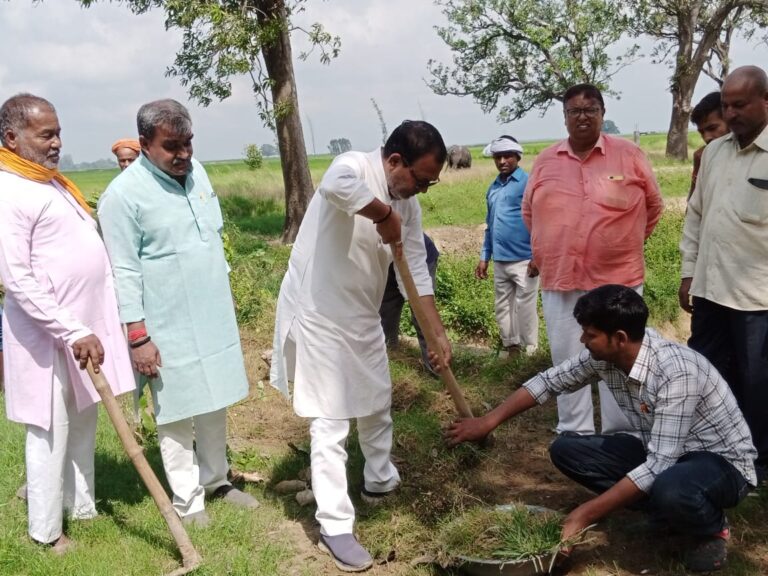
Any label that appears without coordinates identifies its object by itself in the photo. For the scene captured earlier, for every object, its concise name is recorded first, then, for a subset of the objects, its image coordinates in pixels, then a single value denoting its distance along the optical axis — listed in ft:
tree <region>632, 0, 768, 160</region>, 77.71
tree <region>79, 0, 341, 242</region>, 29.71
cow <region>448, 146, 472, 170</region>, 76.69
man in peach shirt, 12.81
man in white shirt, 11.44
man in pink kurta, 10.02
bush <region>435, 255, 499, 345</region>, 27.35
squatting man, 9.43
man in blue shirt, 21.24
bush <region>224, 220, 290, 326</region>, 23.32
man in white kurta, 10.24
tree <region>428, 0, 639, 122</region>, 82.64
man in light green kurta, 10.71
